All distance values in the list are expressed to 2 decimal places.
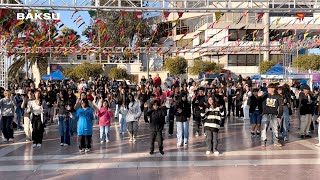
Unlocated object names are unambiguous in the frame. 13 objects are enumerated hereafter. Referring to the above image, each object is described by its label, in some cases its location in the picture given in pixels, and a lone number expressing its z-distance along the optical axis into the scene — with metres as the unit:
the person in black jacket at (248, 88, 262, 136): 13.53
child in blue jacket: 11.08
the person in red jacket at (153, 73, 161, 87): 22.64
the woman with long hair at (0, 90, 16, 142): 13.13
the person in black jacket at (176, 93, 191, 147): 12.07
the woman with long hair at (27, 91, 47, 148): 12.28
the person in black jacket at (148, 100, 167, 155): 10.76
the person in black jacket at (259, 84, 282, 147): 11.82
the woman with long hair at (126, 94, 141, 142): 12.99
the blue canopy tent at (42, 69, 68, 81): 35.97
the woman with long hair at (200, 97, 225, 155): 10.72
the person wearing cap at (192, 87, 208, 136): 13.89
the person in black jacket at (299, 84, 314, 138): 13.34
